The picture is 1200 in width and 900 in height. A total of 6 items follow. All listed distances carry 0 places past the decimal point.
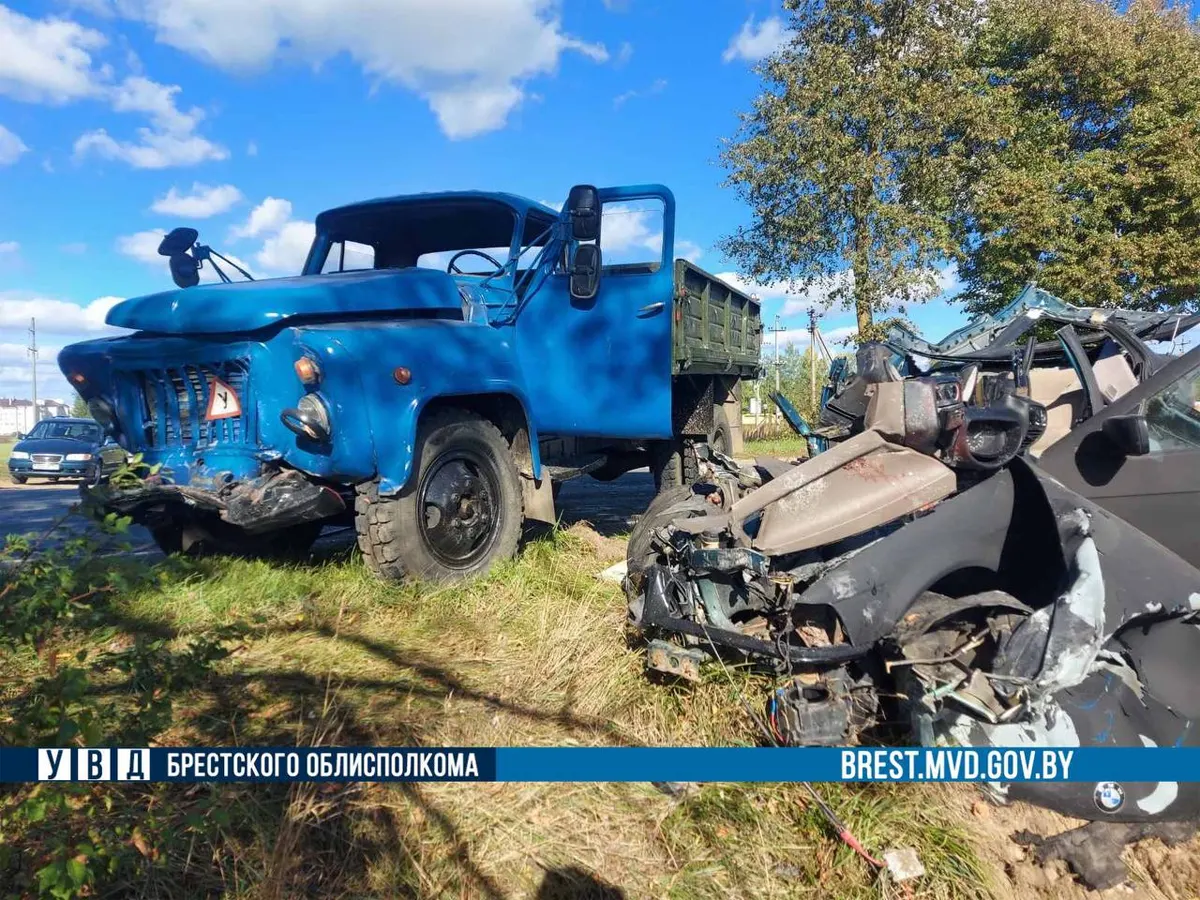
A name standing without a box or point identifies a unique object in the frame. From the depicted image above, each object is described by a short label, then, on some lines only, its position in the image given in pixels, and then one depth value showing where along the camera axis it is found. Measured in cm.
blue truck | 374
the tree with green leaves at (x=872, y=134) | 1269
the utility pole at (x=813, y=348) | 1738
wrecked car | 232
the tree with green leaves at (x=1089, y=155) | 1364
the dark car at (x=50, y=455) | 1394
